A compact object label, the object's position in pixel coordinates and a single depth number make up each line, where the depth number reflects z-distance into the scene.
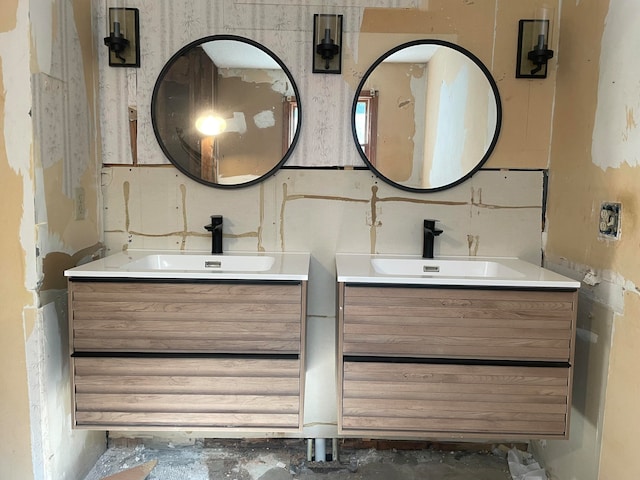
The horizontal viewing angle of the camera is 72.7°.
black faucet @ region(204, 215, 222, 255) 1.97
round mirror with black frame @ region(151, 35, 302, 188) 1.98
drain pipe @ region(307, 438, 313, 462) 2.04
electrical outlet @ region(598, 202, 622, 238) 1.50
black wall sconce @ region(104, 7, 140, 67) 1.95
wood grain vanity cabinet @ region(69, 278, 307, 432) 1.53
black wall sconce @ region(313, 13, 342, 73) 1.93
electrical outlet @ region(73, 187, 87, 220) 1.84
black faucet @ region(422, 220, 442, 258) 1.97
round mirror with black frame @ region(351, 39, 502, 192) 1.97
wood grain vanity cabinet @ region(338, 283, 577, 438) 1.51
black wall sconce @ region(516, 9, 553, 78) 1.92
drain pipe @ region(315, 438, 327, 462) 2.03
